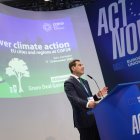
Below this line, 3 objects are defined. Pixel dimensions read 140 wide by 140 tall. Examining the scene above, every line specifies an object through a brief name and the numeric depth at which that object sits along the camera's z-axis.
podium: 2.93
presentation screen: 5.92
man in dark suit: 3.90
